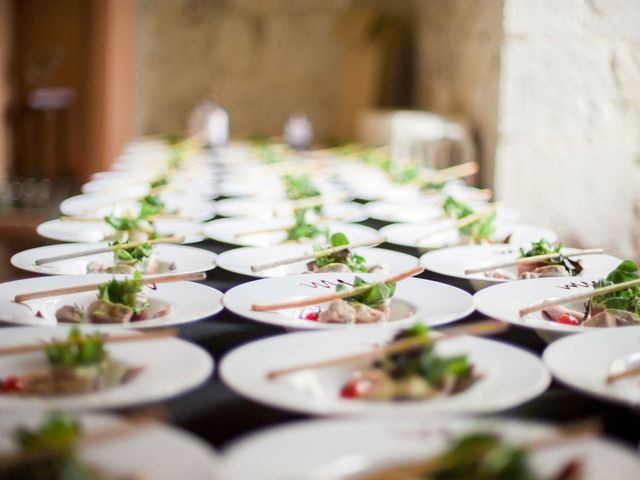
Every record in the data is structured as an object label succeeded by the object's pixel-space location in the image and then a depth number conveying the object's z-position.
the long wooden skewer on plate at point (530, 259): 1.79
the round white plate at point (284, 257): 1.88
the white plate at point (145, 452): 0.79
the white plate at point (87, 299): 1.42
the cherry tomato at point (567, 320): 1.56
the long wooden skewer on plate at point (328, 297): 1.43
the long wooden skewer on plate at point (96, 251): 1.87
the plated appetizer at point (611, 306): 1.54
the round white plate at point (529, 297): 1.38
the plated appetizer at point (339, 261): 1.87
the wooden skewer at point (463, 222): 2.29
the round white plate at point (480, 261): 1.83
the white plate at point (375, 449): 0.81
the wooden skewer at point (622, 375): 1.10
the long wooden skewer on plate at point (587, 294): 1.37
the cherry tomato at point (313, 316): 1.58
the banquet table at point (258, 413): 1.02
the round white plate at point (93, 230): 2.21
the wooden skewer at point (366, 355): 1.09
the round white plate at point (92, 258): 1.83
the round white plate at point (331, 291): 1.38
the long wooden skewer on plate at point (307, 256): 1.83
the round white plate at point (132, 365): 0.97
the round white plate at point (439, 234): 2.25
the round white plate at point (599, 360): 1.08
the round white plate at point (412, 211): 2.66
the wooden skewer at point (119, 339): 1.13
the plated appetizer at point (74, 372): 1.06
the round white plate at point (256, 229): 2.21
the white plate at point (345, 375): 0.99
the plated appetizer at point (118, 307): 1.47
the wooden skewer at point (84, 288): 1.47
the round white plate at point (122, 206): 2.62
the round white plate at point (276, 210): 2.63
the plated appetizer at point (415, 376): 1.07
